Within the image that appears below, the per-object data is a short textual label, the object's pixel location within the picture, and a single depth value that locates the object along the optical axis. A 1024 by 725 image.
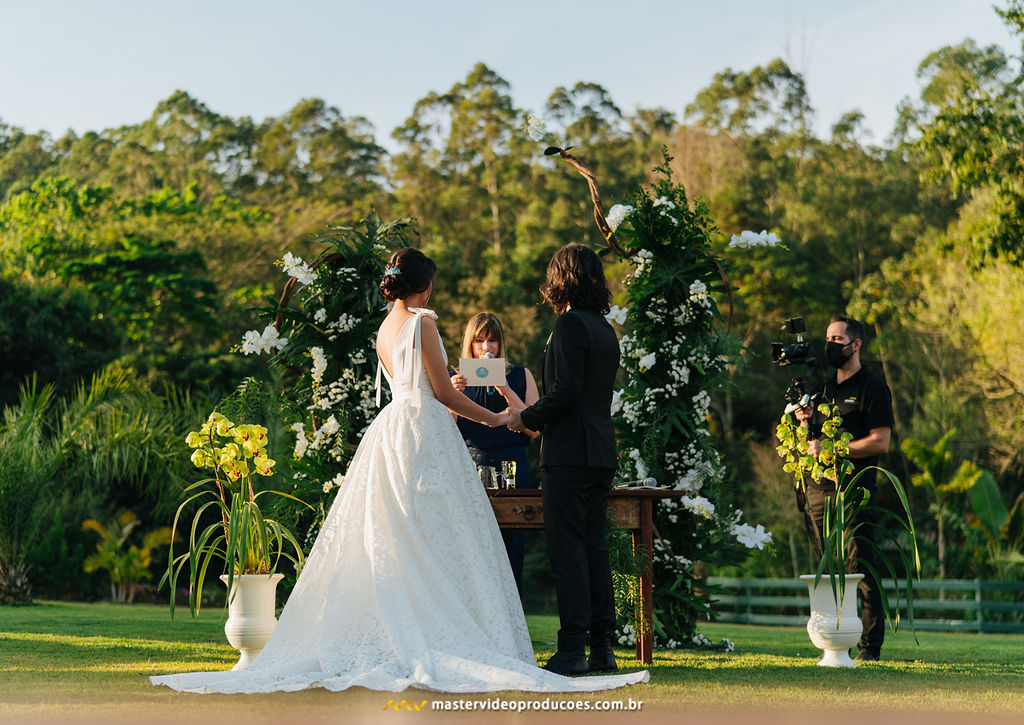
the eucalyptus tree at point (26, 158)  36.94
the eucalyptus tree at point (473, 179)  29.39
